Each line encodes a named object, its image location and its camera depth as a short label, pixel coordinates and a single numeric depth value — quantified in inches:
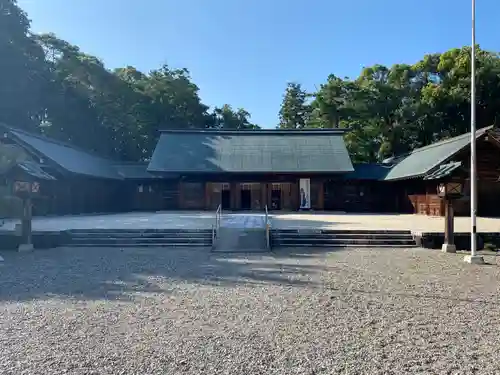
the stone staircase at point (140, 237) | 489.4
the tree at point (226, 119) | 1619.1
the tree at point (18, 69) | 1041.5
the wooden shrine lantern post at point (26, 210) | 453.8
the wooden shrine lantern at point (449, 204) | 422.6
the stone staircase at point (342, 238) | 477.7
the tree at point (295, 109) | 1764.3
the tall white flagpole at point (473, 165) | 371.2
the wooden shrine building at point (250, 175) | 815.7
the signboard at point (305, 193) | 961.6
